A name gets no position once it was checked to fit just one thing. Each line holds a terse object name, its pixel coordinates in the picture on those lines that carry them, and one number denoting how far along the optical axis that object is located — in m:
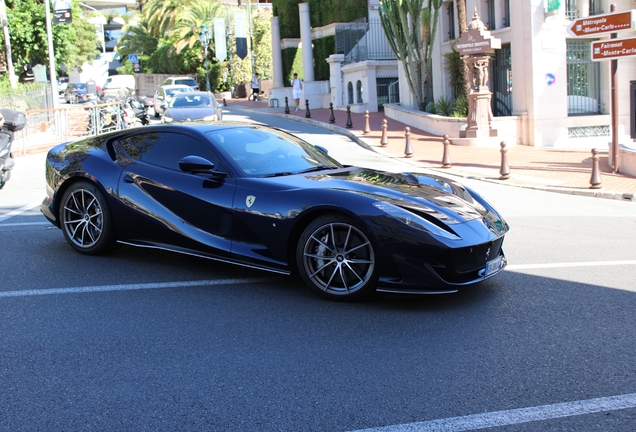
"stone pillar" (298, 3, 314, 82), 40.56
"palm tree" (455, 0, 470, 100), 25.04
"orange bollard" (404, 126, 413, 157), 19.73
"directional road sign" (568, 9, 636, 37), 14.53
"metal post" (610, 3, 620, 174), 15.88
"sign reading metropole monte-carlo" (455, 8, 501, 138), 22.45
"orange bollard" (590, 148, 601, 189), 13.97
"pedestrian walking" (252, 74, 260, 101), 49.50
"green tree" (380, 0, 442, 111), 27.73
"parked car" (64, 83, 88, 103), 53.12
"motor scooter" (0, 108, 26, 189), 12.70
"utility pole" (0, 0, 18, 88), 32.92
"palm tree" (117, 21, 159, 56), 73.94
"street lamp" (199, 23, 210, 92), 55.22
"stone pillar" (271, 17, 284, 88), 45.25
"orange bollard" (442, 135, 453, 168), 17.53
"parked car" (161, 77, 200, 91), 46.97
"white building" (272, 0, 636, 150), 23.94
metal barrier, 24.53
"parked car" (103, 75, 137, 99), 91.85
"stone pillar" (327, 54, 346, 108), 37.38
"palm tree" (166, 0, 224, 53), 59.56
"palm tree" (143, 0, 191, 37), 62.22
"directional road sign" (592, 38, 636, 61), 14.73
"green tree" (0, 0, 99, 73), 37.09
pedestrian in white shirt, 38.47
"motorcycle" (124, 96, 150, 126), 27.71
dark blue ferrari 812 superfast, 5.42
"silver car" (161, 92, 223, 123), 23.23
